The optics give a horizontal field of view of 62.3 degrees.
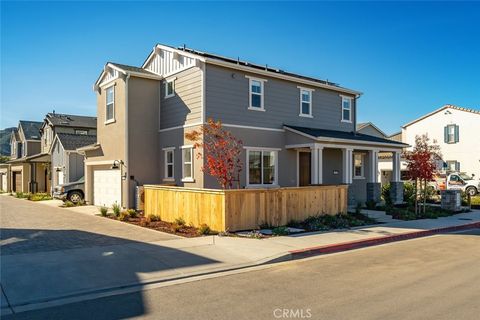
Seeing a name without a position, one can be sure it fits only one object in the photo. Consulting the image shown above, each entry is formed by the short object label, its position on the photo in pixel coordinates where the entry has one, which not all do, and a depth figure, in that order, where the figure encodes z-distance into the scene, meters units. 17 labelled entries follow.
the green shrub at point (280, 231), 12.00
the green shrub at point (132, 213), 16.12
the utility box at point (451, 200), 19.67
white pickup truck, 32.31
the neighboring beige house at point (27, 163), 34.69
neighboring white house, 36.25
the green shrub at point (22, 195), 29.46
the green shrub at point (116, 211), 16.27
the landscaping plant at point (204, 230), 12.05
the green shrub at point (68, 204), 21.60
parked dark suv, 23.62
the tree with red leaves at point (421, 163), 18.08
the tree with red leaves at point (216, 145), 15.06
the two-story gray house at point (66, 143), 26.64
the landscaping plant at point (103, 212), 16.79
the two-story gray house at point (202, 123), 17.41
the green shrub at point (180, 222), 13.44
